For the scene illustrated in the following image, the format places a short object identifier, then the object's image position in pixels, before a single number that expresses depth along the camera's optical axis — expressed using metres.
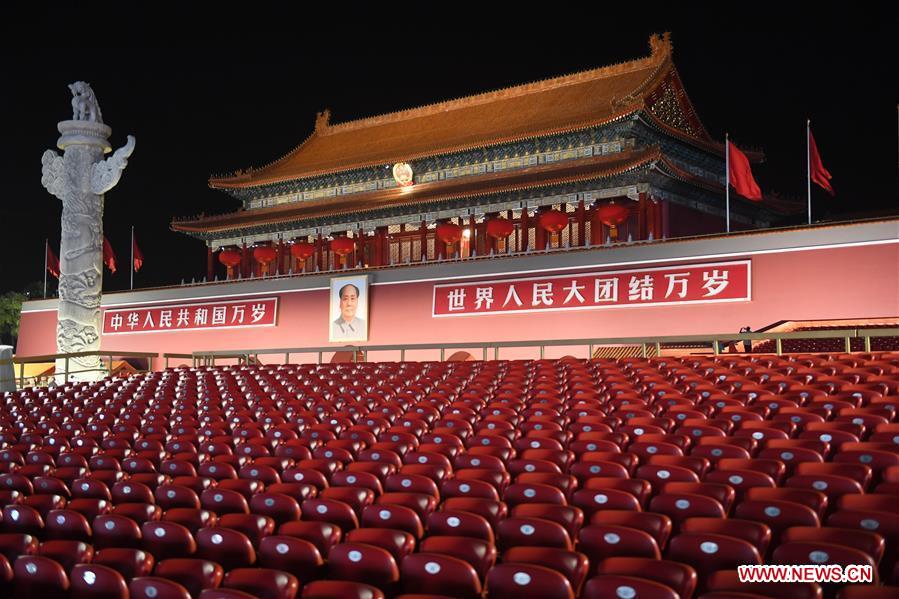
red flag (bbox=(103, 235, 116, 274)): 21.09
